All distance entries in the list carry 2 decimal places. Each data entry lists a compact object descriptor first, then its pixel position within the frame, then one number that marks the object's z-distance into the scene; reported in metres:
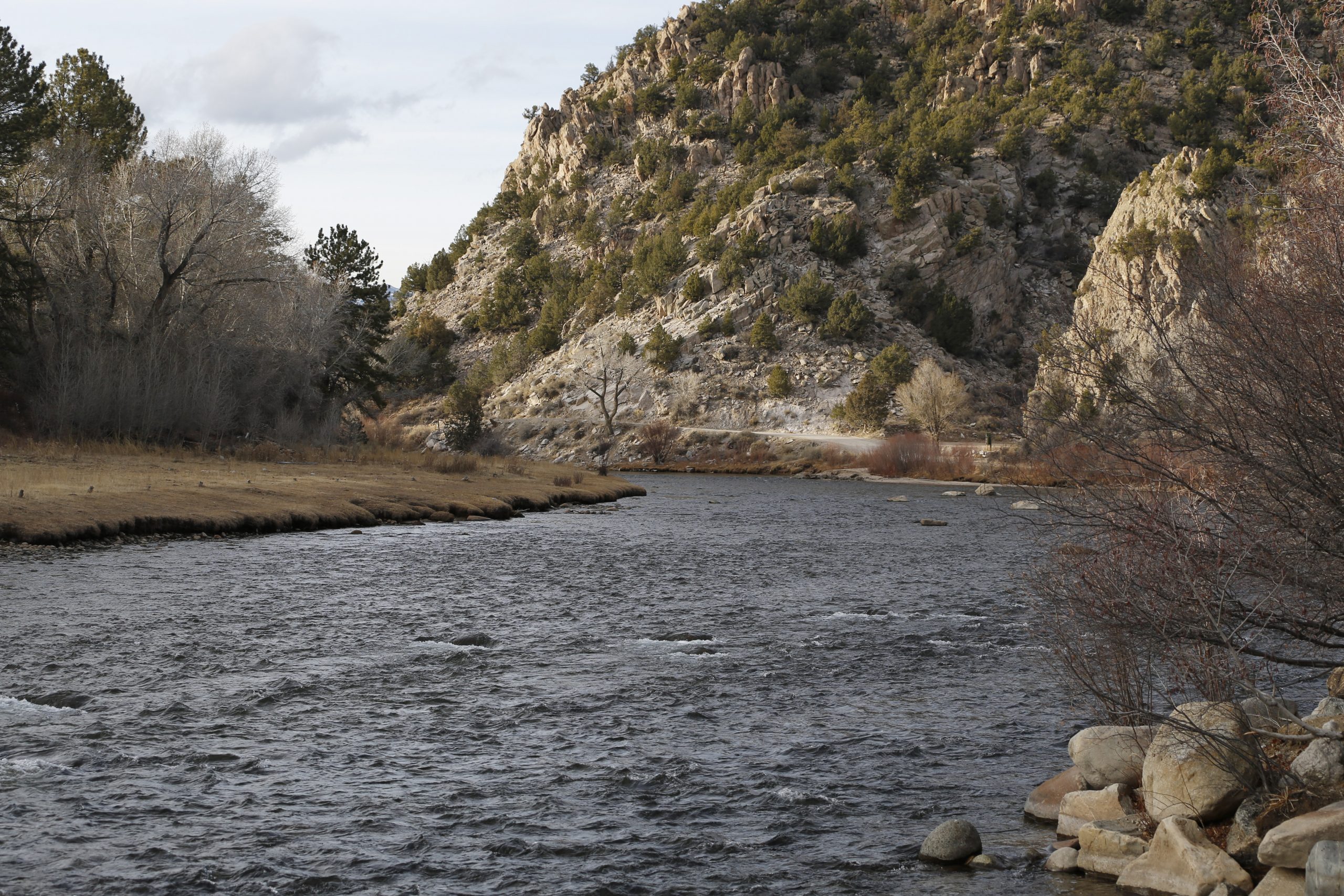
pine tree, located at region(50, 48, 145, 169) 68.31
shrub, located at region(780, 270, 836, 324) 106.19
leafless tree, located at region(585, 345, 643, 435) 102.31
